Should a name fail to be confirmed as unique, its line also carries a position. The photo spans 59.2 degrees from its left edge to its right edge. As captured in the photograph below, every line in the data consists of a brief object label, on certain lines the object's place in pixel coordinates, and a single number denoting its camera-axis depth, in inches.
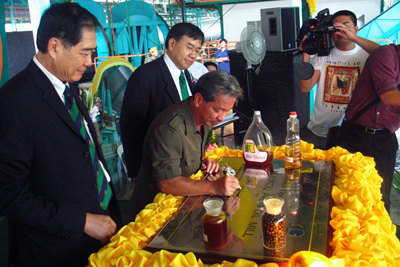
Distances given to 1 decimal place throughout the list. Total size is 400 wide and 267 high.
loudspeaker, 159.0
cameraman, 93.9
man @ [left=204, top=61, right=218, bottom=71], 236.0
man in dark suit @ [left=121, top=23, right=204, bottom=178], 85.1
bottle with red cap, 67.2
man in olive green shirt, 57.4
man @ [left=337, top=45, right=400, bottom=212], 78.7
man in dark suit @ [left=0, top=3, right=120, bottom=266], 44.9
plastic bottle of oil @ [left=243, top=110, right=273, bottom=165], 69.7
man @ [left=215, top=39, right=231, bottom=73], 300.8
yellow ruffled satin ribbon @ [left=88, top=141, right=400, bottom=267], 38.9
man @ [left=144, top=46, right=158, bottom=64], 217.4
